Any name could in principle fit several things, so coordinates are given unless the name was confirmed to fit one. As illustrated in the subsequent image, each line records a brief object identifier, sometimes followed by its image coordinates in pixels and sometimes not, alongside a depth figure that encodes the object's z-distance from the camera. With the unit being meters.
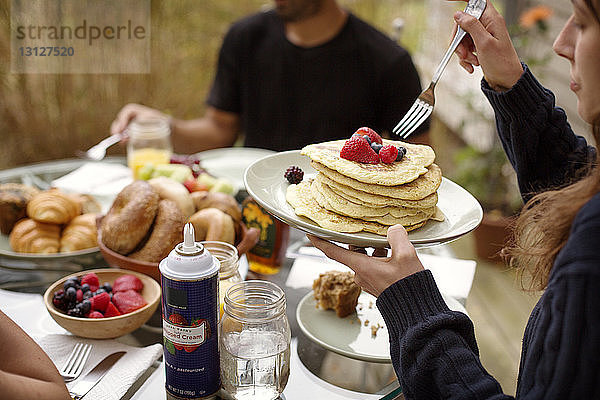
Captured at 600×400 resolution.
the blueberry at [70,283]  1.35
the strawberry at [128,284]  1.38
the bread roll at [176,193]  1.56
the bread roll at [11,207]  1.69
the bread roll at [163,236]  1.47
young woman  0.83
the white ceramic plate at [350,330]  1.31
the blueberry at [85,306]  1.31
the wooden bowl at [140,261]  1.44
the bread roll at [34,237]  1.60
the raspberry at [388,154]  1.31
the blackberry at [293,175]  1.38
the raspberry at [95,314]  1.30
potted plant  3.80
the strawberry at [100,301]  1.32
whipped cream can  1.05
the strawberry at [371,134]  1.34
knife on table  1.14
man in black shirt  2.82
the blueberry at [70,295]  1.33
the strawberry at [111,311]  1.32
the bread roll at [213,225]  1.50
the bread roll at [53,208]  1.65
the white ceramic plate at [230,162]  2.07
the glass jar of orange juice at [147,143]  2.14
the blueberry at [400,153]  1.33
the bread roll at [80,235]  1.62
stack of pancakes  1.21
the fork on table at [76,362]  1.20
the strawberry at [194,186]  1.72
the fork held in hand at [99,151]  2.21
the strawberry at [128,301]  1.33
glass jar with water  1.12
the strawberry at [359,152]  1.29
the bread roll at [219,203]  1.60
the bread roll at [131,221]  1.47
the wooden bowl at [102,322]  1.27
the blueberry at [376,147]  1.32
